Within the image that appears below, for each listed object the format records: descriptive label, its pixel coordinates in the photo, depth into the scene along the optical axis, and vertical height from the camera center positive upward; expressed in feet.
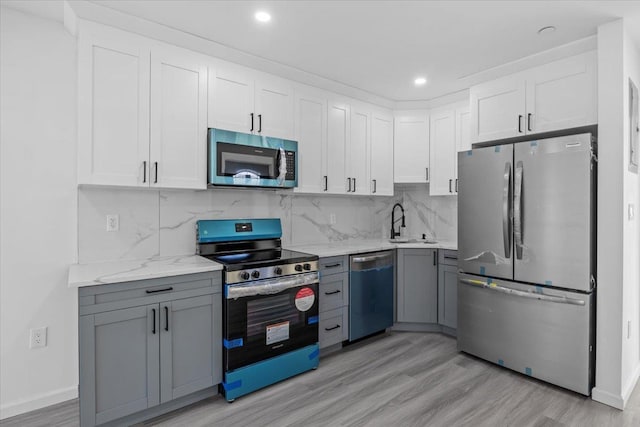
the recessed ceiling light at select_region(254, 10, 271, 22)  7.65 +4.36
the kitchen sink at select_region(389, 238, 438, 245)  13.57 -1.10
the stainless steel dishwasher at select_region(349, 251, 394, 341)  11.08 -2.66
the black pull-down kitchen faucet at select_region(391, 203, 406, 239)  14.85 -0.27
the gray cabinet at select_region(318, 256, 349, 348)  10.27 -2.67
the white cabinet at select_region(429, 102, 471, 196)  12.72 +2.62
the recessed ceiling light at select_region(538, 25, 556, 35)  8.15 +4.35
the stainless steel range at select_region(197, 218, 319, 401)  8.07 -2.35
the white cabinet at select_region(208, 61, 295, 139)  9.27 +3.12
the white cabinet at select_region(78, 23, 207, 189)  7.54 +2.33
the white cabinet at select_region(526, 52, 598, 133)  8.66 +3.12
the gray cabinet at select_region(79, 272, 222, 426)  6.51 -2.69
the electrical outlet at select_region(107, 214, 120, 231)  8.60 -0.26
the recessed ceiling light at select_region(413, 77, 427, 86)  11.42 +4.40
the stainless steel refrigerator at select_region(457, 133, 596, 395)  8.24 -1.13
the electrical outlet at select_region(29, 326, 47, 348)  7.86 -2.86
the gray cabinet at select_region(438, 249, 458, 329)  11.86 -2.60
